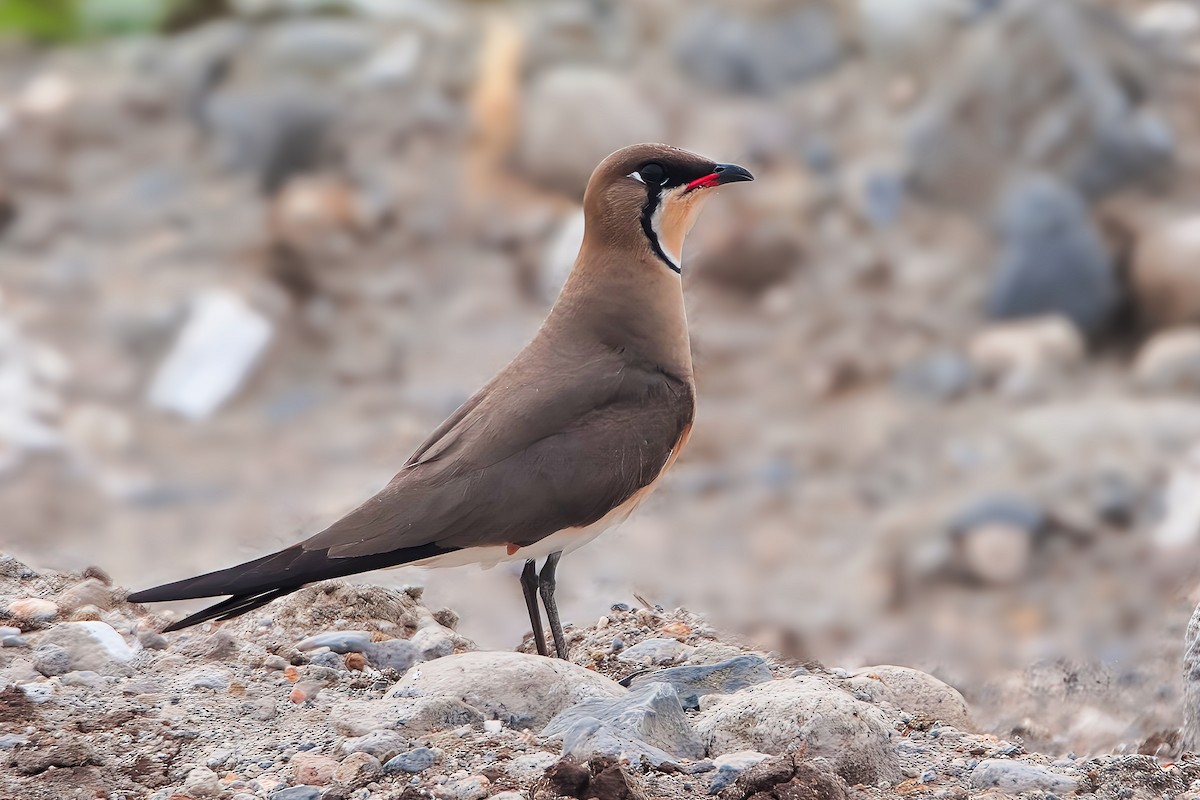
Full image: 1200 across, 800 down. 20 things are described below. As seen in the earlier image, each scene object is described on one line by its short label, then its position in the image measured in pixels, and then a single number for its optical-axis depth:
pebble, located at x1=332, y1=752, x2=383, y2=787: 7.48
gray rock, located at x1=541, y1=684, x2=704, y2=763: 7.76
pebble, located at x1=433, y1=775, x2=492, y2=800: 7.30
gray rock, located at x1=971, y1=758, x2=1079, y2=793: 7.65
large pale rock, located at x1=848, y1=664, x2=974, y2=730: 9.09
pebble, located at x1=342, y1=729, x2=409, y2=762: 7.69
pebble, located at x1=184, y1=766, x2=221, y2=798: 7.51
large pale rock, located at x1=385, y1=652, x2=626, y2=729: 8.22
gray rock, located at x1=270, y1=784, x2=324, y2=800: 7.42
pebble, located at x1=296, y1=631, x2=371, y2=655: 9.32
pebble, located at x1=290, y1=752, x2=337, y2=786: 7.56
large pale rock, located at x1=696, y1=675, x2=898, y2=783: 7.89
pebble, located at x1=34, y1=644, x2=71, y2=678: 8.77
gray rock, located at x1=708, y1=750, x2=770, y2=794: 7.45
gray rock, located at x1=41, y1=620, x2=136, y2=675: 8.87
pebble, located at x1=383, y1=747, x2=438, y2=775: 7.57
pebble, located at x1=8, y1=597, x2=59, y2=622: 9.48
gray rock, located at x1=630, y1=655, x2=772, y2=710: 8.91
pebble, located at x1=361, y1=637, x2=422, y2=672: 9.23
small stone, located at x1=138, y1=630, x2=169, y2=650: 9.35
